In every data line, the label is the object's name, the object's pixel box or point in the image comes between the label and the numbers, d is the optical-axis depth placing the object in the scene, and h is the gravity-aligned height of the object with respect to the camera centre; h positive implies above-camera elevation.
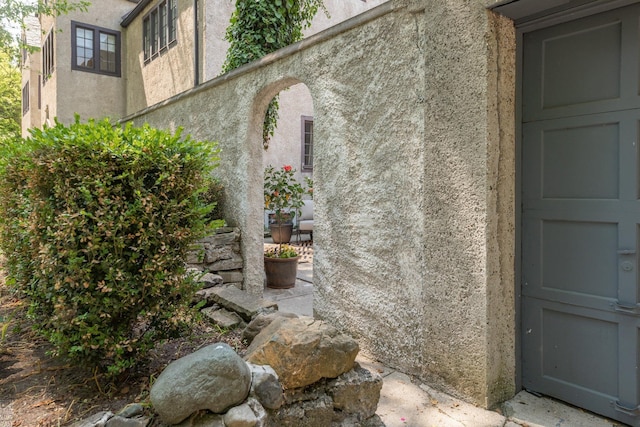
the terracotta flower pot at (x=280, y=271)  5.59 -0.86
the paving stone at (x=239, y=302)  3.12 -0.76
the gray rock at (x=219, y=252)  4.84 -0.52
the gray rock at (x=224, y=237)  4.88 -0.34
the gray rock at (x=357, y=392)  2.23 -1.03
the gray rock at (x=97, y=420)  1.75 -0.93
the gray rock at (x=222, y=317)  3.07 -0.86
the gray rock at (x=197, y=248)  2.43 -0.23
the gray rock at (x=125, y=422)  1.77 -0.94
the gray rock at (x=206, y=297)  3.59 -0.78
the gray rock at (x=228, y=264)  4.86 -0.66
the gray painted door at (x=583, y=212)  2.26 -0.02
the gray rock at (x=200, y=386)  1.74 -0.78
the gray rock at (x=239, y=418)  1.75 -0.92
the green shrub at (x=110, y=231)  2.08 -0.11
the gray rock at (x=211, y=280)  3.98 -0.71
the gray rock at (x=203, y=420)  1.77 -0.93
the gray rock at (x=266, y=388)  1.93 -0.87
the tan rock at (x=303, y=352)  2.10 -0.76
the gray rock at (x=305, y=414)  2.05 -1.08
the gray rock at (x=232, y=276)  4.93 -0.82
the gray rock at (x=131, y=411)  1.82 -0.92
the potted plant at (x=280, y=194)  5.96 +0.24
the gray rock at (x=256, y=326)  2.64 -0.76
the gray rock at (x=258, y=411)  1.80 -0.92
